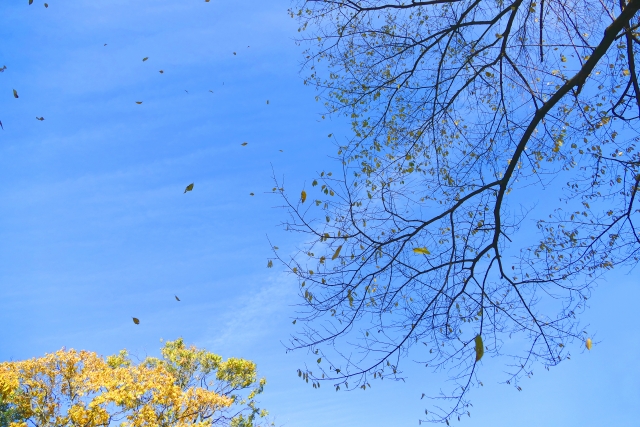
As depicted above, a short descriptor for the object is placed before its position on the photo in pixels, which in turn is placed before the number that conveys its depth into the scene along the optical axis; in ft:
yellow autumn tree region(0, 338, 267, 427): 32.48
